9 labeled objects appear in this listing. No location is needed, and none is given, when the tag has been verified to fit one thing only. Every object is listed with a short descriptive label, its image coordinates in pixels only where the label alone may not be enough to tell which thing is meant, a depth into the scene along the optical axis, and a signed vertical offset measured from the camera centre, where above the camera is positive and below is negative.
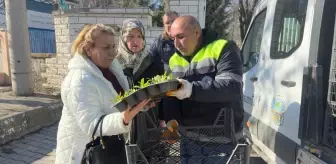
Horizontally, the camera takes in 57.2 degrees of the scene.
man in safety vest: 1.68 -0.13
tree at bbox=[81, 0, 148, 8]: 16.03 +2.72
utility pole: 6.21 +0.04
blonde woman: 1.76 -0.26
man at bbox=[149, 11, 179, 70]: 2.69 +0.02
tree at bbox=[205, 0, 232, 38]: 15.37 +1.83
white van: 2.06 -0.24
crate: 1.47 -0.51
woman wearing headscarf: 2.53 -0.06
